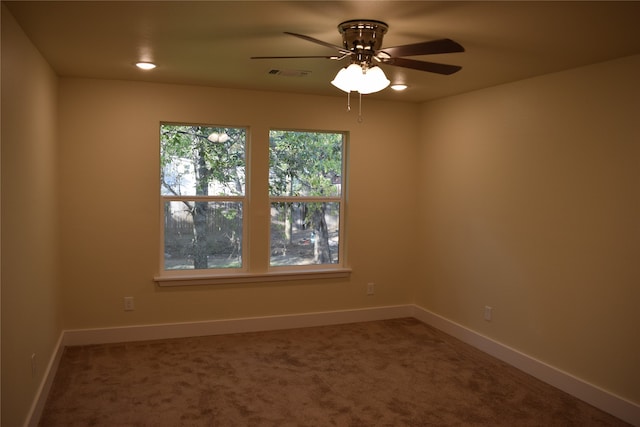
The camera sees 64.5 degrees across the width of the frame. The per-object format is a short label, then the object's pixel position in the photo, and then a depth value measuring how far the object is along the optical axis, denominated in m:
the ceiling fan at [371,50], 2.57
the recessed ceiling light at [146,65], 3.61
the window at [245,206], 4.64
